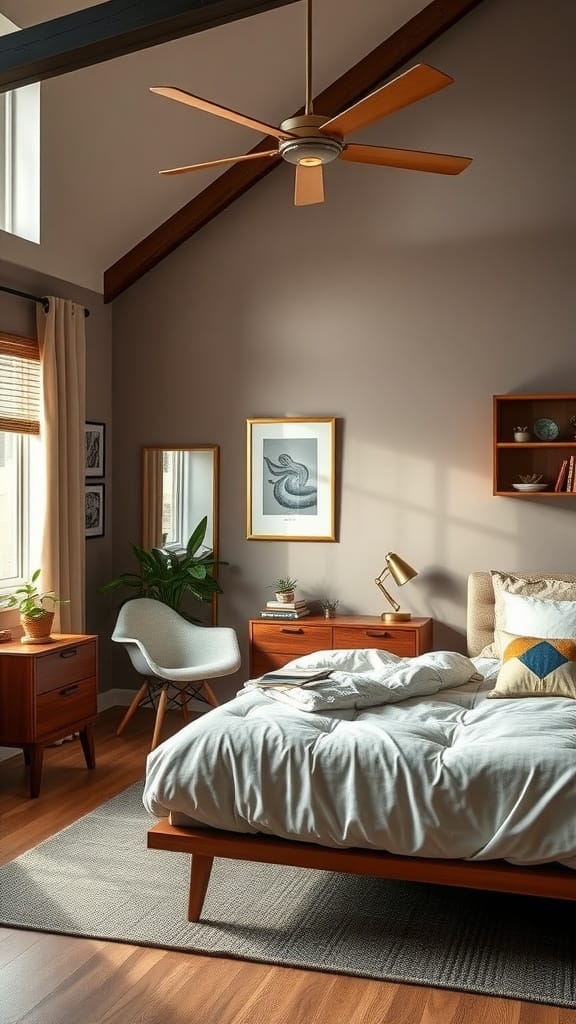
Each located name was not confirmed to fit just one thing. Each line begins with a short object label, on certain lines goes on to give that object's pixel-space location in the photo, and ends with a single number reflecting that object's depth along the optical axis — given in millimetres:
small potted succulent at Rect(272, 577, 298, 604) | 5789
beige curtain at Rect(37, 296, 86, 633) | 5391
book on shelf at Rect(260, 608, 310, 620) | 5711
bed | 2934
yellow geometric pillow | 3967
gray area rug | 2957
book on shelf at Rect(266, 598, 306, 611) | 5738
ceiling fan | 3197
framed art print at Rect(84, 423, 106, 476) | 6129
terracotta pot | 4910
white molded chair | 5602
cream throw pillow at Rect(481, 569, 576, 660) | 5090
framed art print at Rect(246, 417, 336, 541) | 5941
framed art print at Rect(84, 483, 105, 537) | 6125
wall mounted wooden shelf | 5371
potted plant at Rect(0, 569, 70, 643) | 4910
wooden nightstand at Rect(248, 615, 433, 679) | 5434
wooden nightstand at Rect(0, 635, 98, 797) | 4637
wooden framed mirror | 6219
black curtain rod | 5198
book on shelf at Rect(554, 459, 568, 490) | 5281
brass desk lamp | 5520
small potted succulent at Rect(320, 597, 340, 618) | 5801
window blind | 5203
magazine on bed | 3818
